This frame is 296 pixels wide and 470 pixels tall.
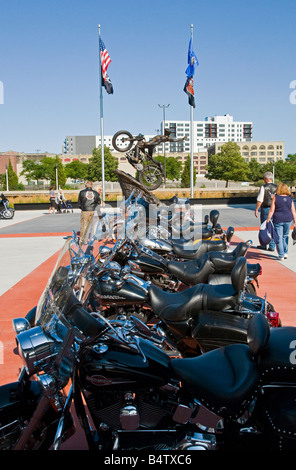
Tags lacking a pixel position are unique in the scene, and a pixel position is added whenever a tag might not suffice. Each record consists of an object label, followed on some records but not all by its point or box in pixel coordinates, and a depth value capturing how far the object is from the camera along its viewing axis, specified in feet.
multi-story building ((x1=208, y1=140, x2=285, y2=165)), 429.38
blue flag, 74.43
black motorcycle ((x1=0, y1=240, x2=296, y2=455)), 6.37
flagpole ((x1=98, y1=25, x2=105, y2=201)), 78.69
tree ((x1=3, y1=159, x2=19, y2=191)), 231.30
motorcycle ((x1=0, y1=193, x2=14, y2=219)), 65.21
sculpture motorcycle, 52.80
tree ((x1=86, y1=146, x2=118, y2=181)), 225.56
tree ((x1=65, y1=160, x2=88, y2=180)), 293.02
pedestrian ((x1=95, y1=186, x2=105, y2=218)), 37.26
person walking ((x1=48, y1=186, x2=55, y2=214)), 73.77
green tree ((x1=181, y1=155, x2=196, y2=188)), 183.85
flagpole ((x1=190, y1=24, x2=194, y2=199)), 81.64
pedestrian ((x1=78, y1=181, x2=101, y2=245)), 36.70
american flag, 70.59
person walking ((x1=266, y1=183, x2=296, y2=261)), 27.53
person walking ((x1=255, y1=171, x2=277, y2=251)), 30.41
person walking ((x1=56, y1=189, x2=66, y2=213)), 75.10
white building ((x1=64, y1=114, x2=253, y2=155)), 551.18
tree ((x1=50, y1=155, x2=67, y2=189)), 218.79
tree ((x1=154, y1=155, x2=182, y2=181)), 273.13
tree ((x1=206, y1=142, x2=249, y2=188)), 224.74
